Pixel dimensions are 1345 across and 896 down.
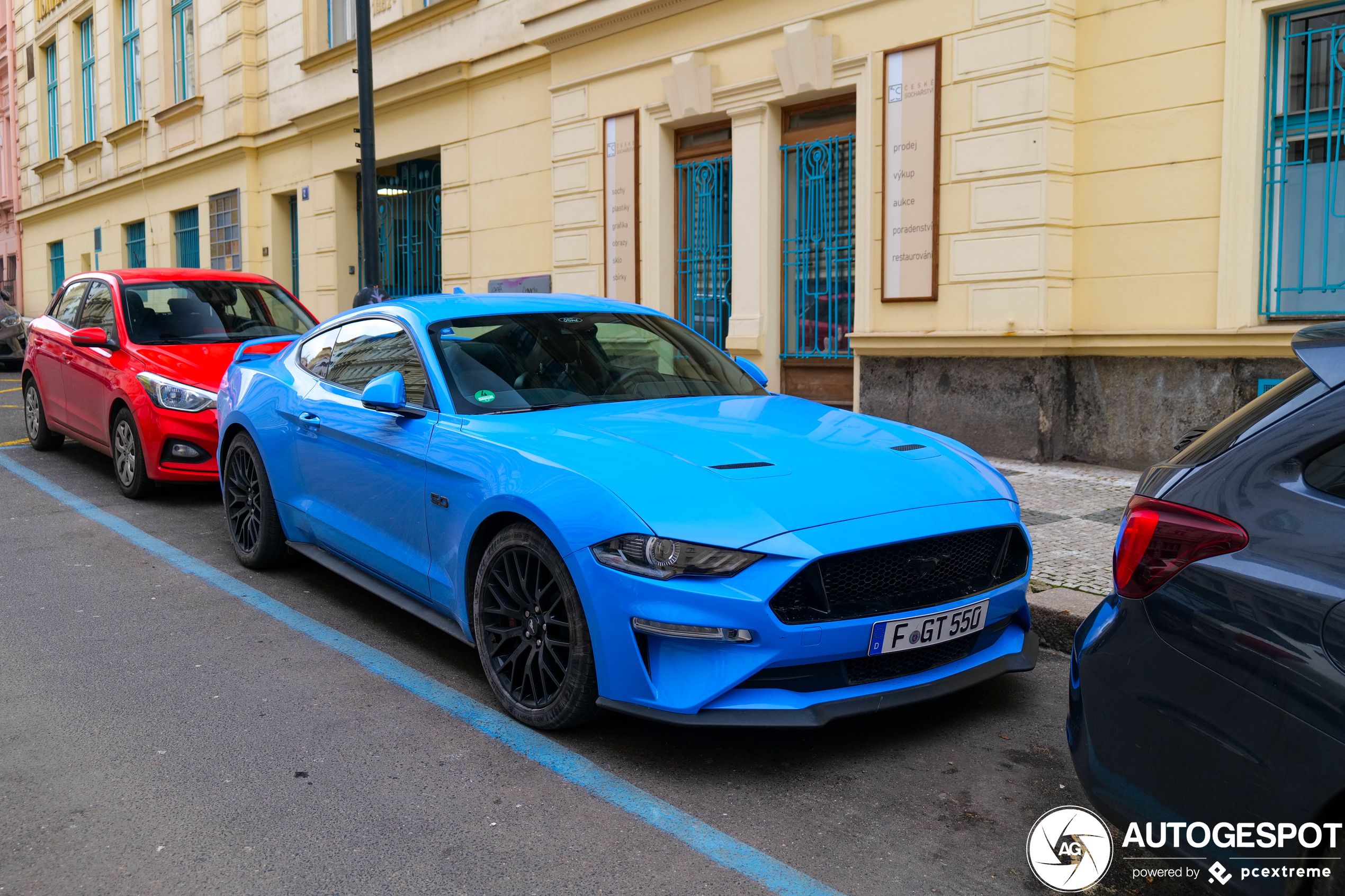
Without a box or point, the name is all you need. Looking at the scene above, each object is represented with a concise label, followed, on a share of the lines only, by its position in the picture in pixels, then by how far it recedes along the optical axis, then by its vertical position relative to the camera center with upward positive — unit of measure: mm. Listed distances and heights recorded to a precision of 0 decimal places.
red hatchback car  7680 -75
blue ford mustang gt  3340 -570
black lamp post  10367 +1912
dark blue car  2104 -613
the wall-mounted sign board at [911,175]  9266 +1368
